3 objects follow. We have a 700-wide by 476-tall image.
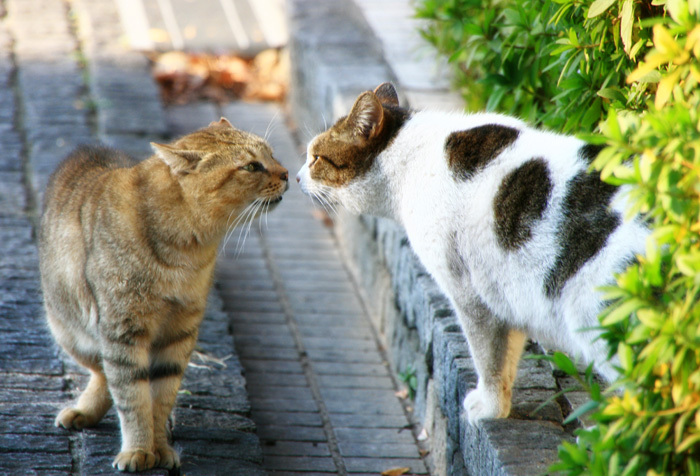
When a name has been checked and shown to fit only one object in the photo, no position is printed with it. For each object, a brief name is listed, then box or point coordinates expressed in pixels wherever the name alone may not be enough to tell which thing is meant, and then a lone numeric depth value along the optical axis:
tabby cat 5.73
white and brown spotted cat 4.74
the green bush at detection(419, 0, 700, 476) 3.47
